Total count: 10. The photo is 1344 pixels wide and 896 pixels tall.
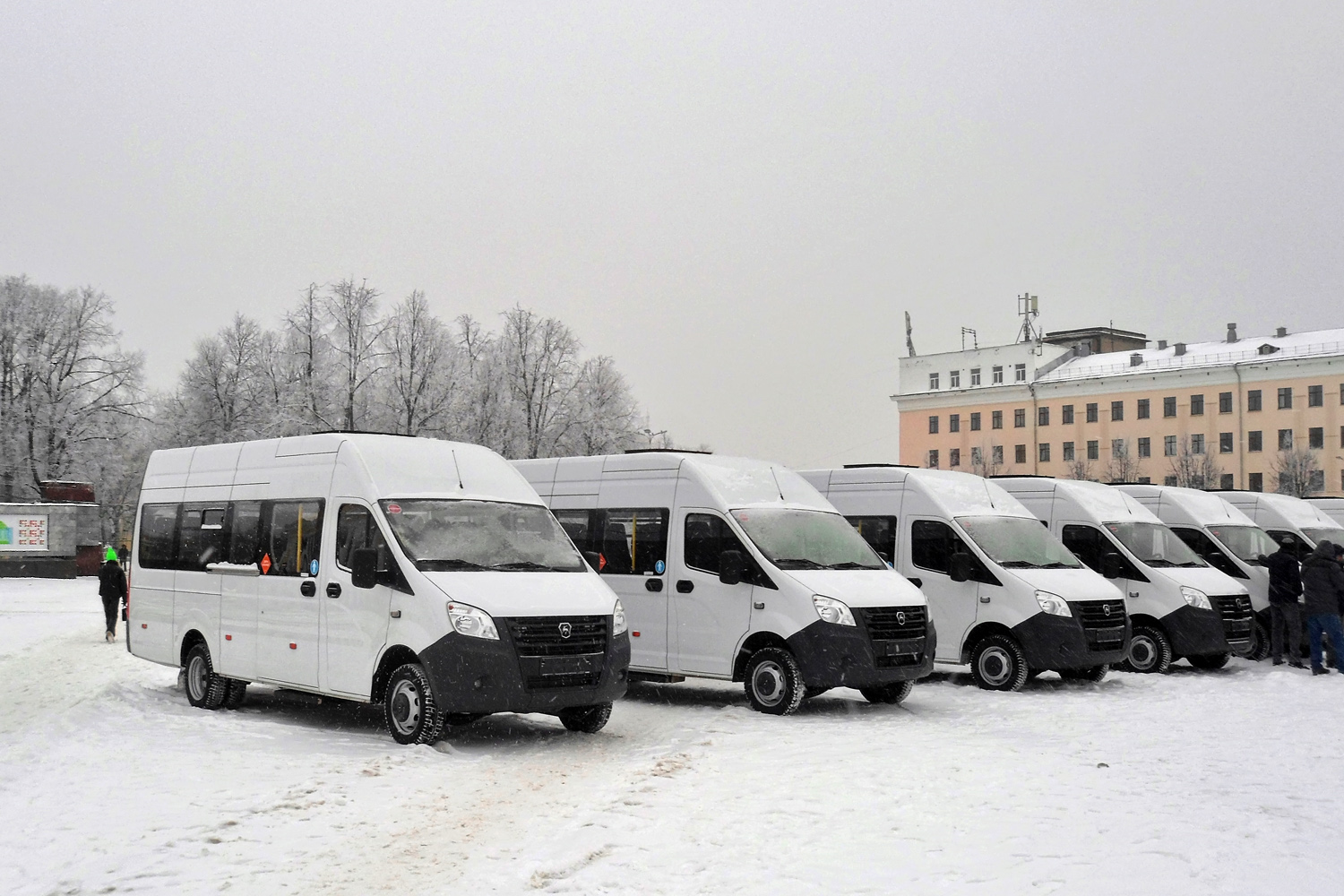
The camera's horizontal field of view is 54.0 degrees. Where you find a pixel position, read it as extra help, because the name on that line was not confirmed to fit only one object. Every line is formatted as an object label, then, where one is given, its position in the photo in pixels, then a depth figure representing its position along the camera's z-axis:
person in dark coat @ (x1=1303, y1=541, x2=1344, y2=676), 17.45
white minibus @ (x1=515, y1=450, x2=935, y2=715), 12.93
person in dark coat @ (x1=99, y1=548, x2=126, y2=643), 23.70
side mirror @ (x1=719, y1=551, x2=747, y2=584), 13.39
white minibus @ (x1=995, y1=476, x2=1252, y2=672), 17.72
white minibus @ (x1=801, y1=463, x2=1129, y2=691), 15.42
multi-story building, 78.69
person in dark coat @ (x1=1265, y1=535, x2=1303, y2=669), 18.48
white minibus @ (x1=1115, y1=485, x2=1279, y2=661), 19.95
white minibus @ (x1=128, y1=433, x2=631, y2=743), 10.62
